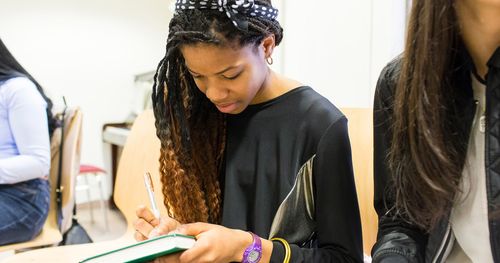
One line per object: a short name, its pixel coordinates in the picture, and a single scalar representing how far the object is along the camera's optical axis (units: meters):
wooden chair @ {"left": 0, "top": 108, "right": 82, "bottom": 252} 1.88
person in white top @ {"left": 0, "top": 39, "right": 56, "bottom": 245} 1.67
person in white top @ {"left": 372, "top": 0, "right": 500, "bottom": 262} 0.69
